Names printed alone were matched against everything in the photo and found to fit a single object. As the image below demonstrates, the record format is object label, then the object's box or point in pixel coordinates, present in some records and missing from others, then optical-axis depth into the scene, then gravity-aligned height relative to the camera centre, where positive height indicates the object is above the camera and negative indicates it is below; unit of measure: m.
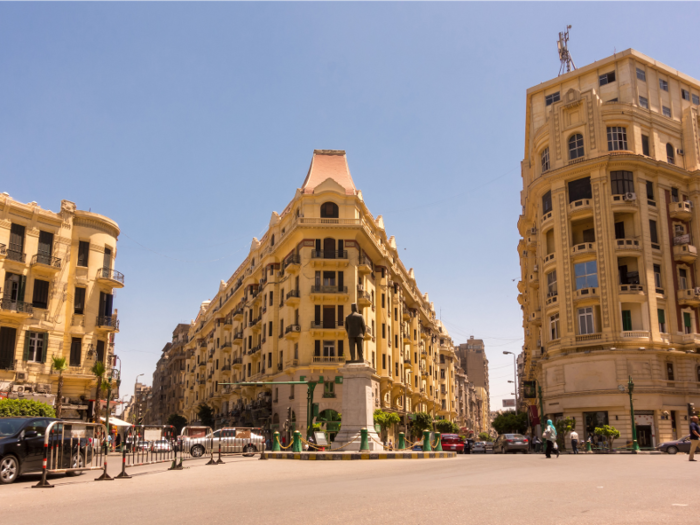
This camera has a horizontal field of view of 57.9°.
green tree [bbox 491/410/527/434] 60.06 -2.41
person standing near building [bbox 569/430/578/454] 34.38 -2.29
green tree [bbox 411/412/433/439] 63.59 -2.52
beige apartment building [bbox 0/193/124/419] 37.31 +6.12
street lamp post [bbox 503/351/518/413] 80.35 +3.86
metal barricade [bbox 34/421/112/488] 15.33 -1.29
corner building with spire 49.88 +8.05
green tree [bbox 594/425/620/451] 39.44 -2.12
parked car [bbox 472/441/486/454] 47.38 -3.75
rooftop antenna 59.90 +32.42
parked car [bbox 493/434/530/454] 37.69 -2.72
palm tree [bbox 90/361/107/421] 39.44 +1.37
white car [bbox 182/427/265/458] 33.31 -2.42
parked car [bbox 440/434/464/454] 39.44 -2.86
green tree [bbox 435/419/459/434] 76.56 -3.57
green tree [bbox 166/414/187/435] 97.13 -3.44
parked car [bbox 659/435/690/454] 32.91 -2.54
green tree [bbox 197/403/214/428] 77.69 -2.22
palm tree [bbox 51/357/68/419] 37.72 +1.67
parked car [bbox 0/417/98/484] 14.52 -1.17
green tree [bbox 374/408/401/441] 47.28 -1.64
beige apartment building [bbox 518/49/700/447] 42.69 +10.84
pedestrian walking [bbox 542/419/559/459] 24.42 -1.54
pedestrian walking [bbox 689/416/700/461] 19.53 -1.14
